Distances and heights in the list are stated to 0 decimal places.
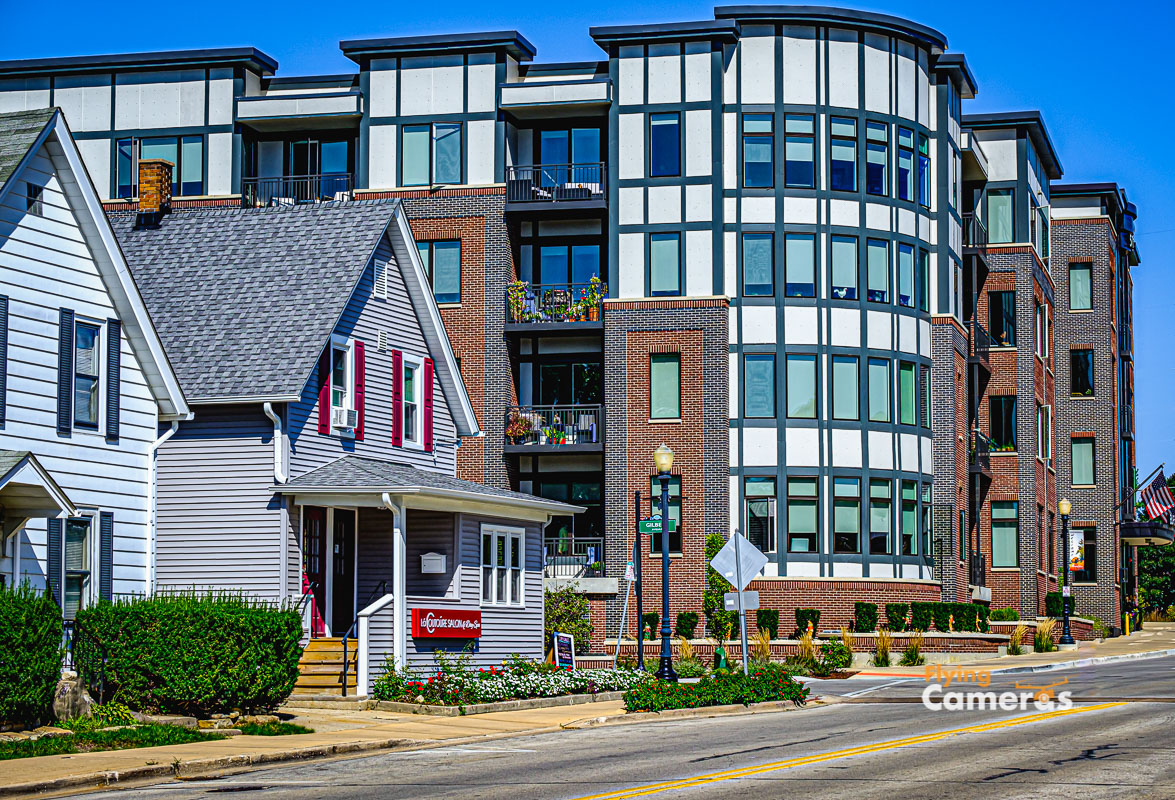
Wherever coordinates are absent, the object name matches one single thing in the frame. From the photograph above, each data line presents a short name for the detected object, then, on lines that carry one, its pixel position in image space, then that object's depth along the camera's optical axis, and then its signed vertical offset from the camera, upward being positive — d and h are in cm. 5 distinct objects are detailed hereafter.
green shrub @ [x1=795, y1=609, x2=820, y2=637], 4709 -232
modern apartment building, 4894 +970
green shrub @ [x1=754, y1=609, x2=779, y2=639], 4688 -236
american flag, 6594 +175
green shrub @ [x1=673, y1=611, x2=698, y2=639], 4672 -247
